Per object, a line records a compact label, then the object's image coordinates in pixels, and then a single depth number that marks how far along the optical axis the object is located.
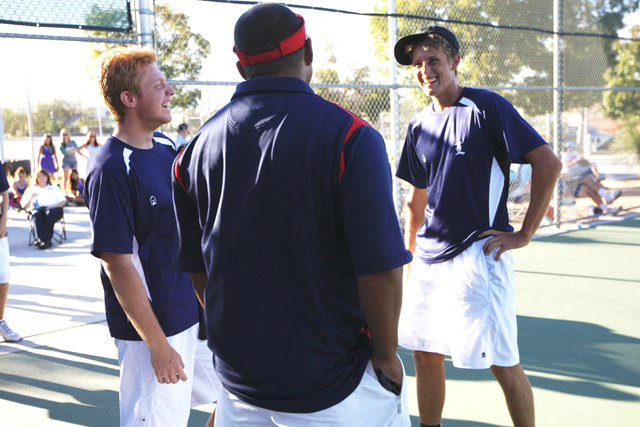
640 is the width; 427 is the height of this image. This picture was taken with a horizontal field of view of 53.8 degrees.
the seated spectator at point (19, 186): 13.26
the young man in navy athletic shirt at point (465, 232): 3.05
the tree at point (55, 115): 42.34
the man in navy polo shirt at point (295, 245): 1.58
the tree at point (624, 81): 15.73
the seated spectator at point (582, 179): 10.94
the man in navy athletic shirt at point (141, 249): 2.32
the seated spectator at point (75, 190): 15.38
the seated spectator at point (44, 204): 9.91
